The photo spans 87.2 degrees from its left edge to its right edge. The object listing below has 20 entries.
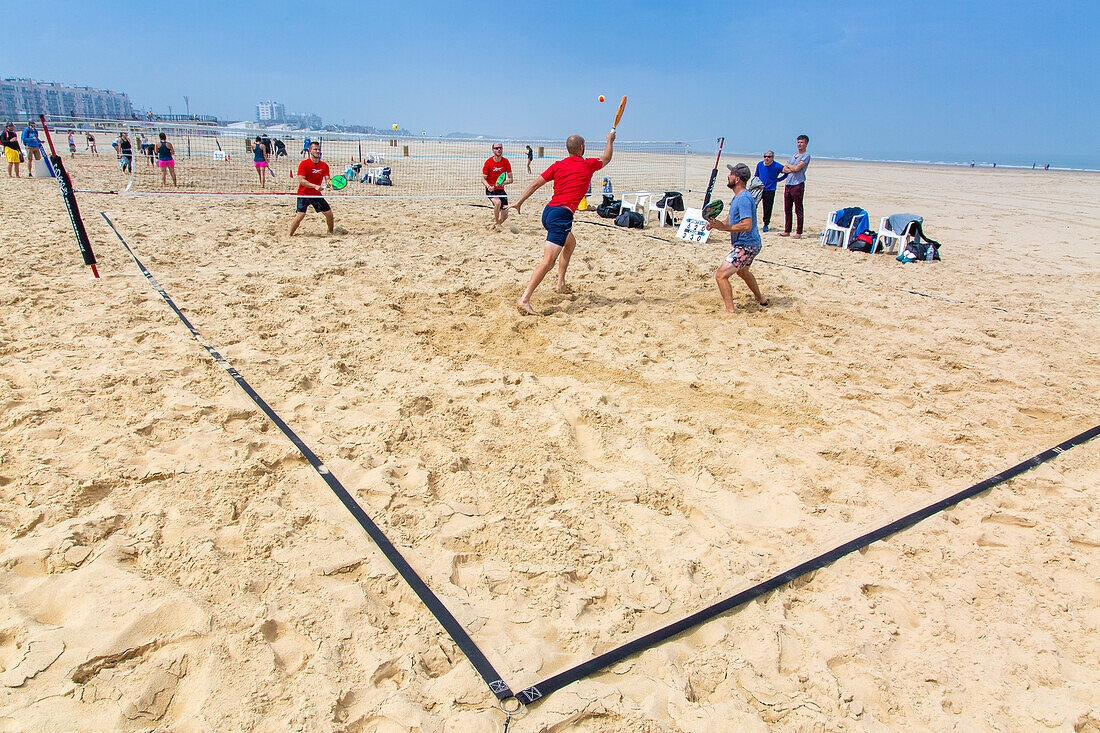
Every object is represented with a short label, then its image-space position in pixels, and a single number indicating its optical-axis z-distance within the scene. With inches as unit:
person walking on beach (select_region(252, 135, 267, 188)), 576.6
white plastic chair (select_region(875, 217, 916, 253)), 340.5
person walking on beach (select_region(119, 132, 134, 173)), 666.8
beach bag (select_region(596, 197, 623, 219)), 461.1
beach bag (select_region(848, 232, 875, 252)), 355.9
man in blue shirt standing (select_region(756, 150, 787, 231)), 393.4
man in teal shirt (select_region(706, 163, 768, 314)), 210.2
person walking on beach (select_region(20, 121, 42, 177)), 555.5
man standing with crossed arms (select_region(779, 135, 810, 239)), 378.0
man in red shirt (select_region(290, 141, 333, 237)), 325.7
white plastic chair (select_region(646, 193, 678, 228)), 443.8
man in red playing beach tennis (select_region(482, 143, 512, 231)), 383.1
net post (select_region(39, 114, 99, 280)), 221.5
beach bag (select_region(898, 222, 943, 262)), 330.6
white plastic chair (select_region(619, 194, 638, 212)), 450.3
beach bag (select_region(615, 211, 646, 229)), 426.3
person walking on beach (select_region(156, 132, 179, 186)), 544.4
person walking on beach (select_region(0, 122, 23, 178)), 553.3
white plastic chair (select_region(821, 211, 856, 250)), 366.0
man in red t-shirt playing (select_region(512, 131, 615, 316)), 217.6
